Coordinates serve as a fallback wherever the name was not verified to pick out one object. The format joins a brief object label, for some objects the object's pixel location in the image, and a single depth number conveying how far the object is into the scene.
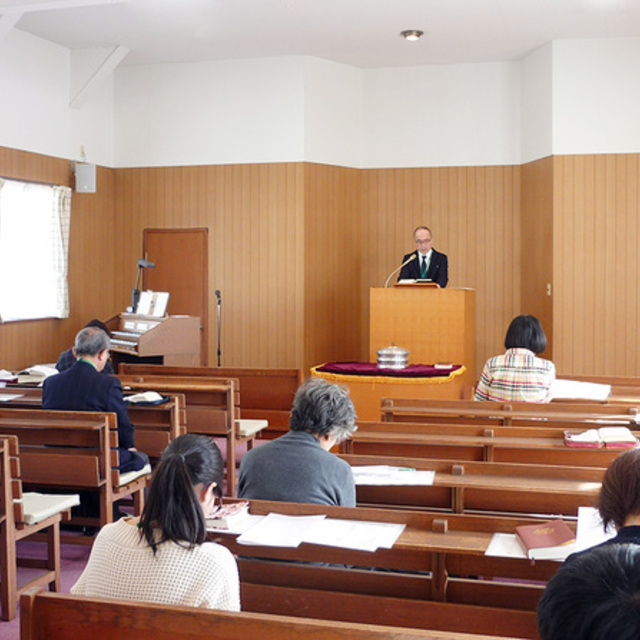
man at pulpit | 8.59
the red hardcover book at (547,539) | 2.10
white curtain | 8.58
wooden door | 10.05
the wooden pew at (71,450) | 3.93
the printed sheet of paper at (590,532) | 2.13
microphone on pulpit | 8.36
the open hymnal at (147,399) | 4.72
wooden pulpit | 7.68
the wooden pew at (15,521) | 3.38
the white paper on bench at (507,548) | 2.12
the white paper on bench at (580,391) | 5.28
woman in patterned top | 4.86
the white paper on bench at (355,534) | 2.22
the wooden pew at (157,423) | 4.74
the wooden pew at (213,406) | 5.28
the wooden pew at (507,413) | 4.29
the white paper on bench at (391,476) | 2.95
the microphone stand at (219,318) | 9.73
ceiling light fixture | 8.76
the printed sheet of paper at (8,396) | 5.21
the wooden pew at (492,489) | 2.74
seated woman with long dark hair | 1.93
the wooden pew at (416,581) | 2.07
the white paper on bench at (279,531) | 2.26
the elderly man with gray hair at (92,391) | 4.33
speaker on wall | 9.38
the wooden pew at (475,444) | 3.59
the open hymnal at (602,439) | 3.58
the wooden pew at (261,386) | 6.73
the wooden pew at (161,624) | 1.54
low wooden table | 6.92
